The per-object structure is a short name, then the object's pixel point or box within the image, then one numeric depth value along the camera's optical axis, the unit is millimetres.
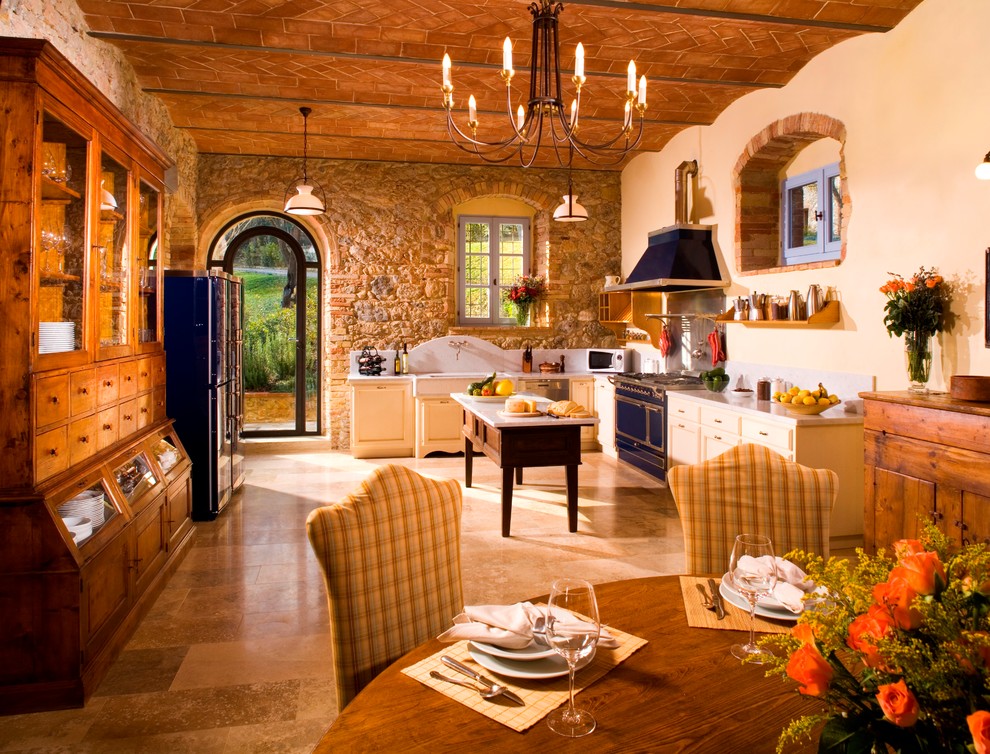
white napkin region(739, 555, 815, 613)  1519
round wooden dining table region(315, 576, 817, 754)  1205
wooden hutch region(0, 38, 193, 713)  2771
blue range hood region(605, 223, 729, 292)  6789
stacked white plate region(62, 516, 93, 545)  3008
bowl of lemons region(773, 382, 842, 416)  4805
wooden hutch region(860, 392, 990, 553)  3428
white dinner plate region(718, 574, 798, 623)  1650
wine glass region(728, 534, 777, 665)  1457
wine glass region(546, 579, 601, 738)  1237
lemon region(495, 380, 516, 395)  5703
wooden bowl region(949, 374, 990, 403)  3570
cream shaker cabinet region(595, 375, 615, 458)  8062
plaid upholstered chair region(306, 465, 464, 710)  1790
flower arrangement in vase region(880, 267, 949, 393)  4285
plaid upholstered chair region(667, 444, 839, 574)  2318
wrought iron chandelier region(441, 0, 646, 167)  2736
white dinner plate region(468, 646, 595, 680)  1404
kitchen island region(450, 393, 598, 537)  4930
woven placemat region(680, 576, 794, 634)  1639
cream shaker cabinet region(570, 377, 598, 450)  8531
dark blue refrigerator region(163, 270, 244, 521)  5395
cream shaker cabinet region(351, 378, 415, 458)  8078
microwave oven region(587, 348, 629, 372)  8734
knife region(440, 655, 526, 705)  1347
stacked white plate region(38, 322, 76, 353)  2937
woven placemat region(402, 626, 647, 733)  1290
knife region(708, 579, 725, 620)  1721
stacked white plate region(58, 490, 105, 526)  3057
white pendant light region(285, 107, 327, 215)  6758
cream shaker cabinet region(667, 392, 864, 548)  4758
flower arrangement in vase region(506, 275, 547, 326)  9000
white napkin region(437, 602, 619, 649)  1480
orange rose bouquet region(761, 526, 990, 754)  802
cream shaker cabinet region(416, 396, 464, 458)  8062
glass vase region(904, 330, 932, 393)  4336
